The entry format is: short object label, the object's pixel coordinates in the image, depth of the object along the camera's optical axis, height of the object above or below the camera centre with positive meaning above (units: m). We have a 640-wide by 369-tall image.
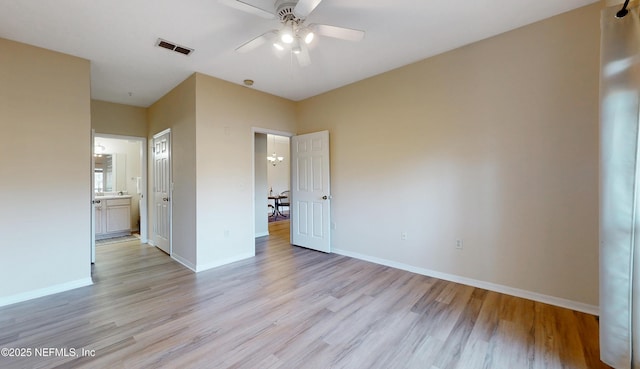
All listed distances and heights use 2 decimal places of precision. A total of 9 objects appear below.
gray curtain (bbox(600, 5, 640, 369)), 1.51 -0.07
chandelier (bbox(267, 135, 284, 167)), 9.26 +0.82
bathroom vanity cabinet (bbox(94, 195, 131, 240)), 5.29 -0.79
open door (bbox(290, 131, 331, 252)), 4.32 -0.20
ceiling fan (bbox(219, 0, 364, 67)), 1.81 +1.25
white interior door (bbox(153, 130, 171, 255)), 4.21 -0.17
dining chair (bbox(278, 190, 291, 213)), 8.35 -0.75
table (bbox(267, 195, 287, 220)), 8.21 -0.99
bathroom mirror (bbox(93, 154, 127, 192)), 5.96 +0.16
